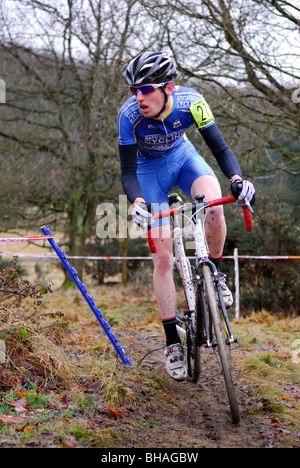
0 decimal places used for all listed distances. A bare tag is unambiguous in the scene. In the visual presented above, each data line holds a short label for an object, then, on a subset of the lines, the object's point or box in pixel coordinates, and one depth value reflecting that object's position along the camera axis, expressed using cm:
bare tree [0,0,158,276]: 1289
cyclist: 383
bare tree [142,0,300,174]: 874
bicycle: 324
